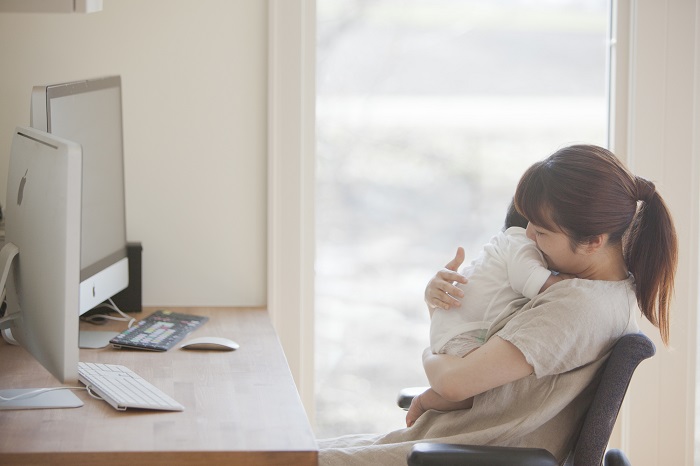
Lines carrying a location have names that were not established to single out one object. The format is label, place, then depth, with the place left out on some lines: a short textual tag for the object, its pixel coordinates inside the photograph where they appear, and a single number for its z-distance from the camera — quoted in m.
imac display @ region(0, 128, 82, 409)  3.05
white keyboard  3.23
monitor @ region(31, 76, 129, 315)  3.46
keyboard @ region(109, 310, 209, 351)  3.63
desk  3.05
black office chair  3.14
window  4.13
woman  3.23
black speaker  3.95
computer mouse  3.63
